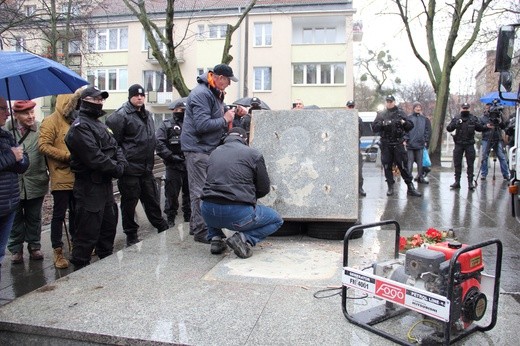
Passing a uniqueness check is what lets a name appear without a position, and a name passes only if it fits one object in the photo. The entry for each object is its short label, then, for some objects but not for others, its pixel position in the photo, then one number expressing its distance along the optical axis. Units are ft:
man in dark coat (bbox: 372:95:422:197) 32.12
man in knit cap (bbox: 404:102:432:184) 37.65
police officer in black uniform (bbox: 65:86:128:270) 15.42
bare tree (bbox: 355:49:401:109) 176.35
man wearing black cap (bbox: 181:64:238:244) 17.79
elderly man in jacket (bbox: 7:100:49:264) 17.70
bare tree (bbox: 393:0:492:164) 53.57
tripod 38.65
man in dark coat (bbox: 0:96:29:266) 12.76
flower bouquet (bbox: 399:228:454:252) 16.30
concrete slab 18.79
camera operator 36.96
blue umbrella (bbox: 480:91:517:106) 41.19
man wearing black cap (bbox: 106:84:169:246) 18.76
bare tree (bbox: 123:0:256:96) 39.70
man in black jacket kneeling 15.58
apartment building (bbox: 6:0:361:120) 110.73
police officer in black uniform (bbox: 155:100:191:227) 24.22
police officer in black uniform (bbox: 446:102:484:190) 35.68
